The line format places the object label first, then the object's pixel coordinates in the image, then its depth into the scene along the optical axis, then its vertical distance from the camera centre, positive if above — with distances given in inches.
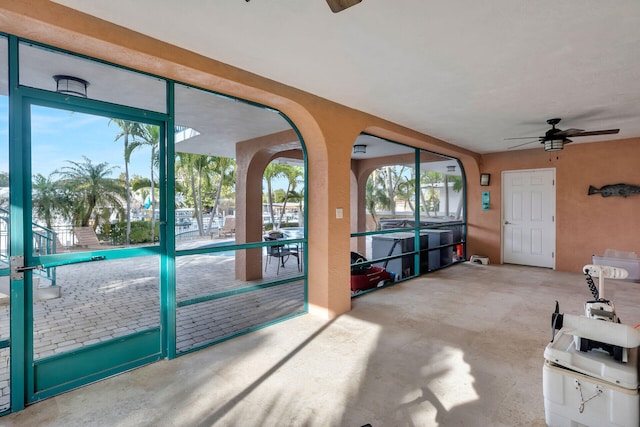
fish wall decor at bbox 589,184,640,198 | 221.1 +13.3
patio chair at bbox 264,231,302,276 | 233.0 -29.8
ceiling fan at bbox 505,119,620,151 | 160.8 +37.7
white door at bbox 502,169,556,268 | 257.4 -6.9
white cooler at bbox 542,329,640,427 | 62.5 -37.1
